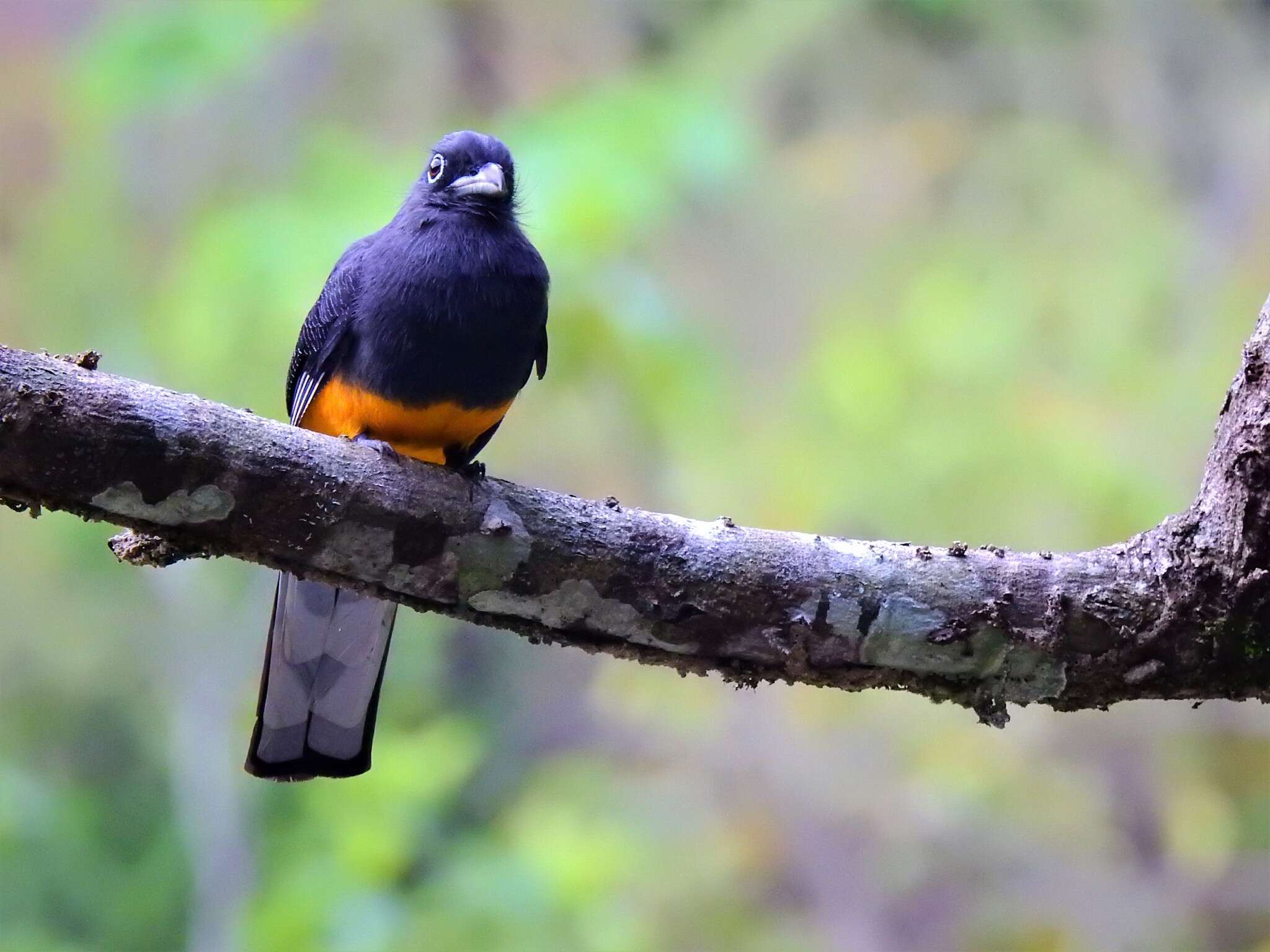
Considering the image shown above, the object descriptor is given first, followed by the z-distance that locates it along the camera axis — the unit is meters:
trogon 5.33
